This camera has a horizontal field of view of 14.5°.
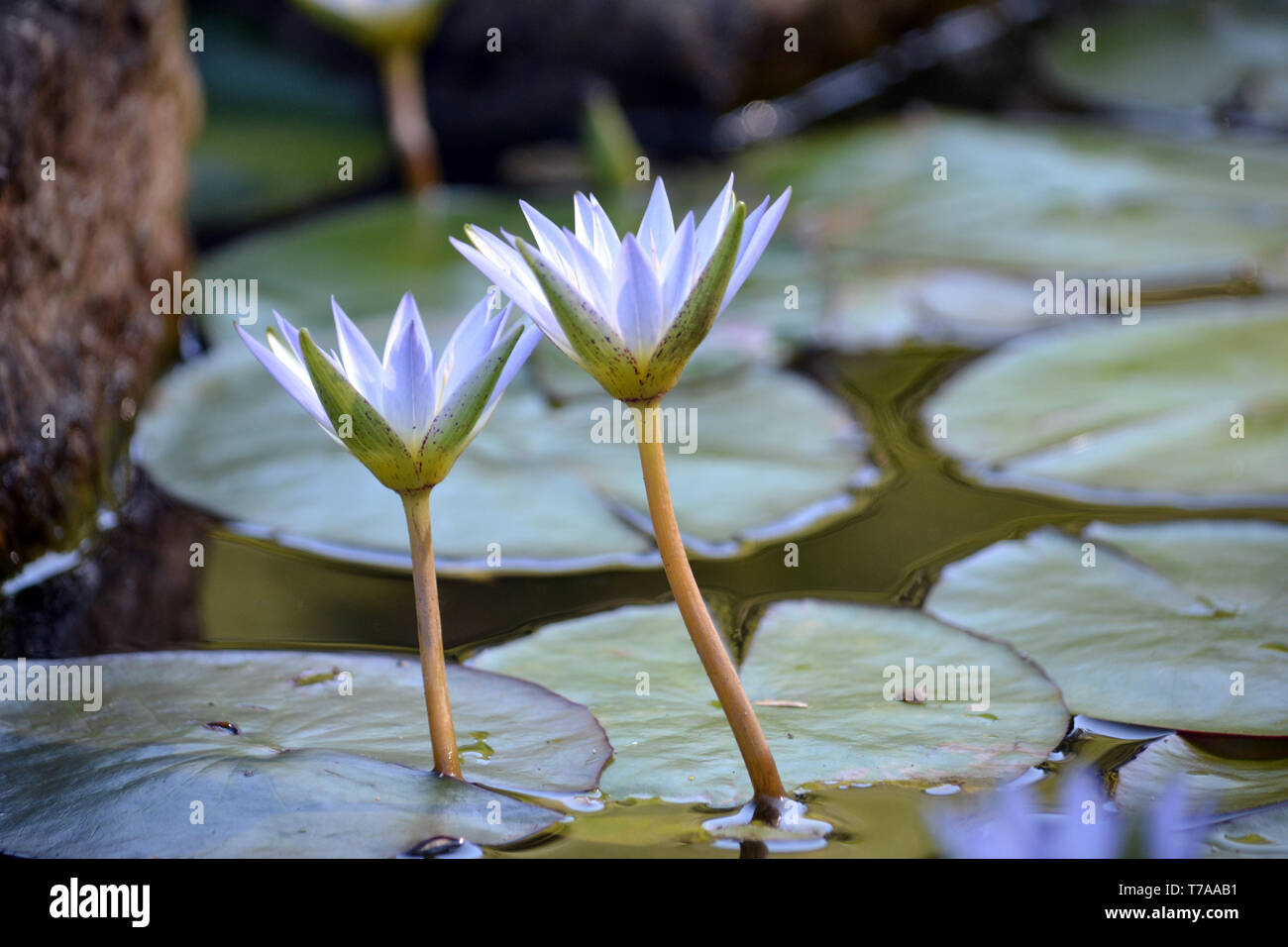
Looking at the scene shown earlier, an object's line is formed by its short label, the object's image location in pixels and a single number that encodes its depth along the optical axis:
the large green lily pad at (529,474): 1.69
